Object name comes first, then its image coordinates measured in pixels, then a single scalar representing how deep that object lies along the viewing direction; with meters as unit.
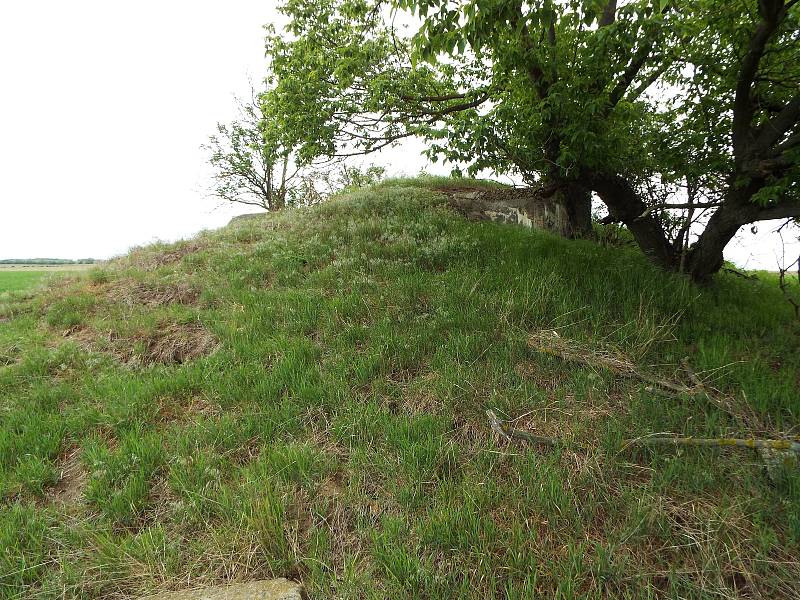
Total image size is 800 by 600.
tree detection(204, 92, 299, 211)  20.22
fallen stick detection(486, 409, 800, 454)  2.49
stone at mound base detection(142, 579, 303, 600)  2.02
